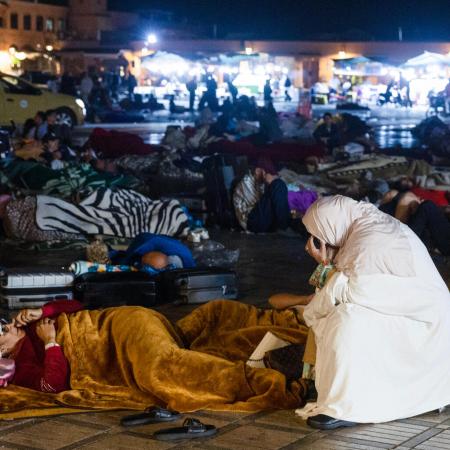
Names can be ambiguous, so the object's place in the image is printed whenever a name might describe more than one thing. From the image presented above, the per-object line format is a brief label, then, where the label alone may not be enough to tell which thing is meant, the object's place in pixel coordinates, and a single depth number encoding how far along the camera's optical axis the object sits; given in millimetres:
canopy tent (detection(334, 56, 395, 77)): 41938
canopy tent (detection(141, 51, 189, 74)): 42500
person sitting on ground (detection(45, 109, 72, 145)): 17930
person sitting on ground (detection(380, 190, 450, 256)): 9648
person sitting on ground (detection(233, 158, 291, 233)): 11227
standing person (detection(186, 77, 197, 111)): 36906
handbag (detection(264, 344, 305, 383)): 5723
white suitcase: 7758
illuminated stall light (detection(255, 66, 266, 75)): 50125
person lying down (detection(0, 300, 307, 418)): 5496
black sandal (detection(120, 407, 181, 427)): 5211
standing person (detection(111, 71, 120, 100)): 42281
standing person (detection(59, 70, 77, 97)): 37219
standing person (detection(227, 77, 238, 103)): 34203
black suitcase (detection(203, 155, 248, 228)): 11672
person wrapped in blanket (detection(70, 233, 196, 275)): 8383
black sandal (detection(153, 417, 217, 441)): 5012
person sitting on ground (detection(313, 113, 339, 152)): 19438
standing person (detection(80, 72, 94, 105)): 36625
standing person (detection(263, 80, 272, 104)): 37666
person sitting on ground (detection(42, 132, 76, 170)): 13312
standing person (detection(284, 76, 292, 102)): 45219
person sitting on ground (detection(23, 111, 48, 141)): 17453
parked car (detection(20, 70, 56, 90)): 43031
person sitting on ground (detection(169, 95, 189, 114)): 35875
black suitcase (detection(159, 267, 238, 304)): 7891
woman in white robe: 5164
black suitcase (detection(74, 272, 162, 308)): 7758
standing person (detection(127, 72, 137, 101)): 40375
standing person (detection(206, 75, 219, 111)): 35094
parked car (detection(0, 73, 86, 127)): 24281
